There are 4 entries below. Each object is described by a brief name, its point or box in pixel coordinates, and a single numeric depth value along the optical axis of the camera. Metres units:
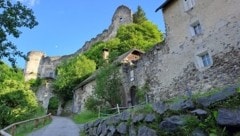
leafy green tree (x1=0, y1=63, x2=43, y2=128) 13.64
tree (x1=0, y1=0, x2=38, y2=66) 8.30
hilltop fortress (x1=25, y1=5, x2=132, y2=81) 34.00
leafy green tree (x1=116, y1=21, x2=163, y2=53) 26.47
